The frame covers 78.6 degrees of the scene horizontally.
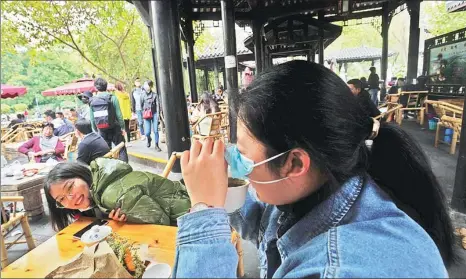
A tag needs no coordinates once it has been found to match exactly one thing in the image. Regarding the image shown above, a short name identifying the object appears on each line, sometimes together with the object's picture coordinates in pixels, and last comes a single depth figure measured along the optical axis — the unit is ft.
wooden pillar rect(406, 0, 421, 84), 27.54
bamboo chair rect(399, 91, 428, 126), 22.83
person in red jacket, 16.12
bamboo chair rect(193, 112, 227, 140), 17.44
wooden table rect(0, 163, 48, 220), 11.42
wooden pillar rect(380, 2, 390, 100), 33.01
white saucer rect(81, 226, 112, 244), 3.84
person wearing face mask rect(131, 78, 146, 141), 23.19
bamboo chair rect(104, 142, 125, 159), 10.58
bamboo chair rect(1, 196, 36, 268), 9.14
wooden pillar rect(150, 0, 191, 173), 12.46
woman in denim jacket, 2.01
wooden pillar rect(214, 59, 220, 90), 49.08
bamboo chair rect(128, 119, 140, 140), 32.71
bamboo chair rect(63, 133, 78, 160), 15.43
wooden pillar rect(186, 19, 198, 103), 26.50
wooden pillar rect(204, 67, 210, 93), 50.02
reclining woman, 6.15
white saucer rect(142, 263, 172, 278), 3.73
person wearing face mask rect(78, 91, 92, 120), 16.79
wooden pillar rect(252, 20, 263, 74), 28.43
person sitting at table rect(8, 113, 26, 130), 28.17
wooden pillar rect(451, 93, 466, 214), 9.14
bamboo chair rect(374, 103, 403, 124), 20.00
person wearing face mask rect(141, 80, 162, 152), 21.31
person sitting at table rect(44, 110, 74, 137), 20.99
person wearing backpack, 15.94
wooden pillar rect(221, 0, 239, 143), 17.95
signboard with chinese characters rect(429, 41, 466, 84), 17.62
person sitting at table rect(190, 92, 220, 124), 21.33
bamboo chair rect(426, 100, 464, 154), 13.96
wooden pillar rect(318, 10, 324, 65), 30.53
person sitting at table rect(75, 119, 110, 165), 11.76
